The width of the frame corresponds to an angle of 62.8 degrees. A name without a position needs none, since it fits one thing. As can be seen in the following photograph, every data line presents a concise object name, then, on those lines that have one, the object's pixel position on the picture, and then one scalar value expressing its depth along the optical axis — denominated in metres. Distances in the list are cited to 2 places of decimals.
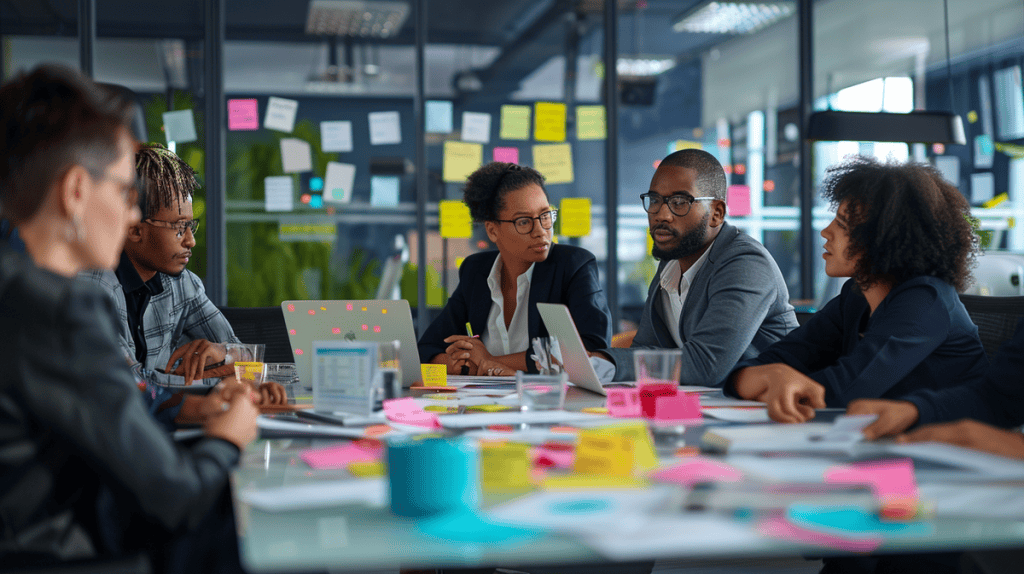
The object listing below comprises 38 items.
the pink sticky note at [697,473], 1.08
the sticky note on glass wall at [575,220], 5.15
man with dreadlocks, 2.13
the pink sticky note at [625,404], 1.61
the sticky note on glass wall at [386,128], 5.05
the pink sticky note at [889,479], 0.98
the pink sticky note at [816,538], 0.82
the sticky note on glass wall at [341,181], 5.04
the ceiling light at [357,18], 5.00
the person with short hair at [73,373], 0.88
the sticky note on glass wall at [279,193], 4.95
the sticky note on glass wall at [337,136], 5.04
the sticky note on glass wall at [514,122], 5.14
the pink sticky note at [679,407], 1.50
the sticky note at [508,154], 5.12
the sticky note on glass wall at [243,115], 4.87
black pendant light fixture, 3.92
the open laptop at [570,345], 1.81
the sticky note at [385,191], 5.06
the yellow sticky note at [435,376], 2.13
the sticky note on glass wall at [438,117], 5.04
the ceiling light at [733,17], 5.35
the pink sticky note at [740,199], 5.29
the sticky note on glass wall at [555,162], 5.17
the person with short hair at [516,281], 2.79
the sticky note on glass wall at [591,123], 5.15
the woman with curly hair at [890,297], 1.68
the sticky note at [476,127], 5.09
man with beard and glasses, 2.22
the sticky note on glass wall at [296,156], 4.98
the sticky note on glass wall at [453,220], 5.04
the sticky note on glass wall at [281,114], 4.95
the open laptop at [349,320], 1.95
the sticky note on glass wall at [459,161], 5.05
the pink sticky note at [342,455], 1.19
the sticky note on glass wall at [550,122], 5.16
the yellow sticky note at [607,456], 1.09
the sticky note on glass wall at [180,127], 4.80
